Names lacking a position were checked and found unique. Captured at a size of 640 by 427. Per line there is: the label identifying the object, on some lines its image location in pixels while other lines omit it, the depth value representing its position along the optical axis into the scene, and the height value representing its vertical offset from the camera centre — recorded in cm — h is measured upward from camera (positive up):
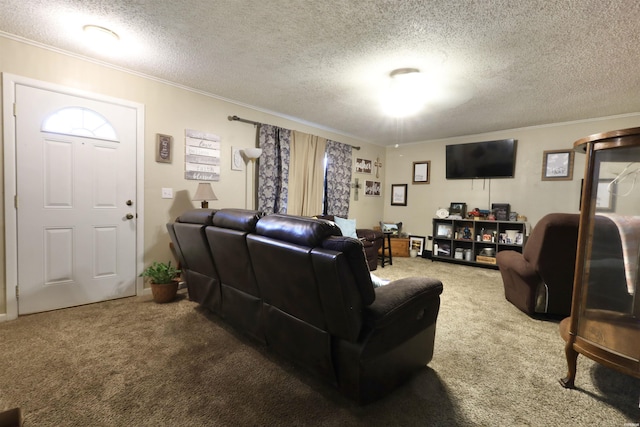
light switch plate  324 -1
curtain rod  378 +104
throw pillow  441 -40
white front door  247 -10
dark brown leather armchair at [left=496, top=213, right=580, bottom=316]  247 -56
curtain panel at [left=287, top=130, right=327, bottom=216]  448 +40
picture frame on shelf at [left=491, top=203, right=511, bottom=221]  473 -8
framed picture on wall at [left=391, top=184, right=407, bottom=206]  607 +17
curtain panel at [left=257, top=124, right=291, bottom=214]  409 +42
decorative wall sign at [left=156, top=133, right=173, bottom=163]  317 +51
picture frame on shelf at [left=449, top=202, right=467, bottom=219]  518 -9
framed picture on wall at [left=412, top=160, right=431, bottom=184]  573 +65
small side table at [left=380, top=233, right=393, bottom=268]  475 -92
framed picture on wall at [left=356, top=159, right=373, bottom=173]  573 +72
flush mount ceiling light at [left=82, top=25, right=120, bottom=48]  219 +125
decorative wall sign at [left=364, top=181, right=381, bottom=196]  593 +28
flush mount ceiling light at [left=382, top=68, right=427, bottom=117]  281 +127
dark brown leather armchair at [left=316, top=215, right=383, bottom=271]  438 -65
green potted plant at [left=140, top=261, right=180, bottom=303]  286 -92
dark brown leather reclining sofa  132 -56
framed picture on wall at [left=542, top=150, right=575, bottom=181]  426 +68
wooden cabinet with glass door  157 -26
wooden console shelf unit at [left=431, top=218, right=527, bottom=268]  464 -59
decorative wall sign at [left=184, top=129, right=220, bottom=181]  341 +48
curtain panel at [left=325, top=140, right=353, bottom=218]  513 +40
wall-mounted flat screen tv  474 +82
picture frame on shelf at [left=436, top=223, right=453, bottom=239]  531 -50
